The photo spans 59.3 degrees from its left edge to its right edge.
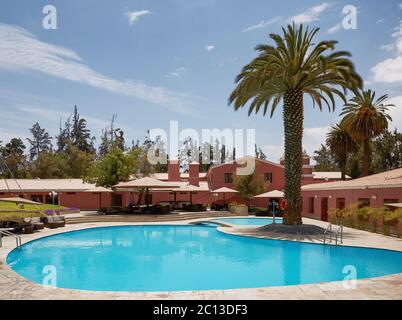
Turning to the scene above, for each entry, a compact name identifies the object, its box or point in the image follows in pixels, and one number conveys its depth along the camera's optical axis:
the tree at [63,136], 81.06
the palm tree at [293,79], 21.22
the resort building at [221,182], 46.22
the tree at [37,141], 86.44
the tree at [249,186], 40.75
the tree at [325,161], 79.06
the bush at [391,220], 18.62
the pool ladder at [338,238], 17.75
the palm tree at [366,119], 38.78
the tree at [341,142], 47.75
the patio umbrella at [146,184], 31.92
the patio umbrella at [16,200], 21.11
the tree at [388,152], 60.41
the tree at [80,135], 80.63
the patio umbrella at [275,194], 36.23
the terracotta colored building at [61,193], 42.06
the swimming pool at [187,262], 11.69
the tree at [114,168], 36.34
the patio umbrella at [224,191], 41.51
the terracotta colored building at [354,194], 21.41
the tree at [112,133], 74.69
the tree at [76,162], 64.12
